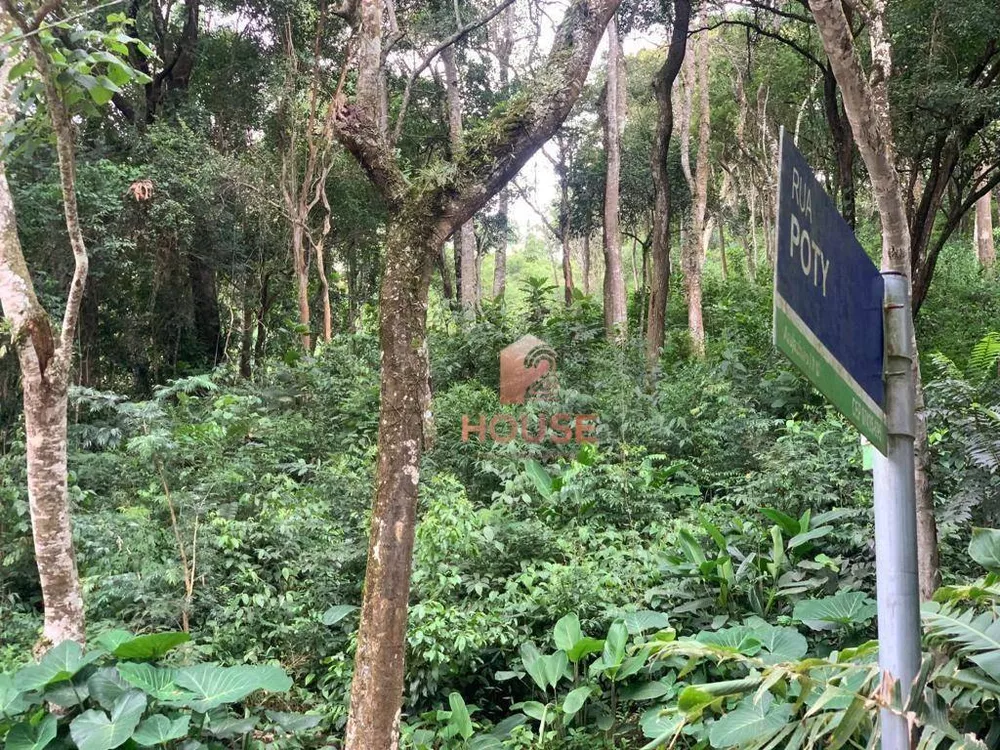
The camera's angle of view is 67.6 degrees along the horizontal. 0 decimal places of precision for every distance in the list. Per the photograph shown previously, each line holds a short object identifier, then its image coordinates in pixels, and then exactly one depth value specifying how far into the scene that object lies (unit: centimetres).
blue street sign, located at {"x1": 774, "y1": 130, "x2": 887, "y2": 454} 104
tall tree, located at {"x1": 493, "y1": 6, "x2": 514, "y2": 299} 1611
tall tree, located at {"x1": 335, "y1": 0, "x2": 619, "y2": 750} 348
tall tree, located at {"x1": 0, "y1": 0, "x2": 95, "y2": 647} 431
